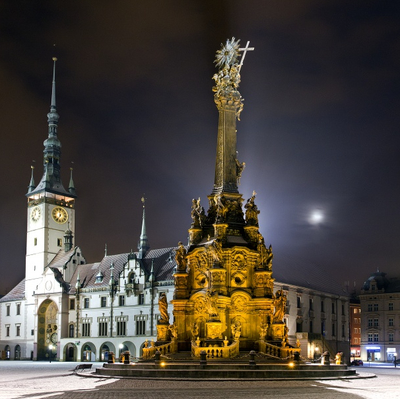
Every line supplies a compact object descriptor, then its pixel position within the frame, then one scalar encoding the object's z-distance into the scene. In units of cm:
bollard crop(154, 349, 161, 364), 3046
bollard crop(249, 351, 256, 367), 2845
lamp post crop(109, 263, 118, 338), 8444
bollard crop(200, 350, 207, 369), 2845
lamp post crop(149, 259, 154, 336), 7899
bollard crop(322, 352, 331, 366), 3195
